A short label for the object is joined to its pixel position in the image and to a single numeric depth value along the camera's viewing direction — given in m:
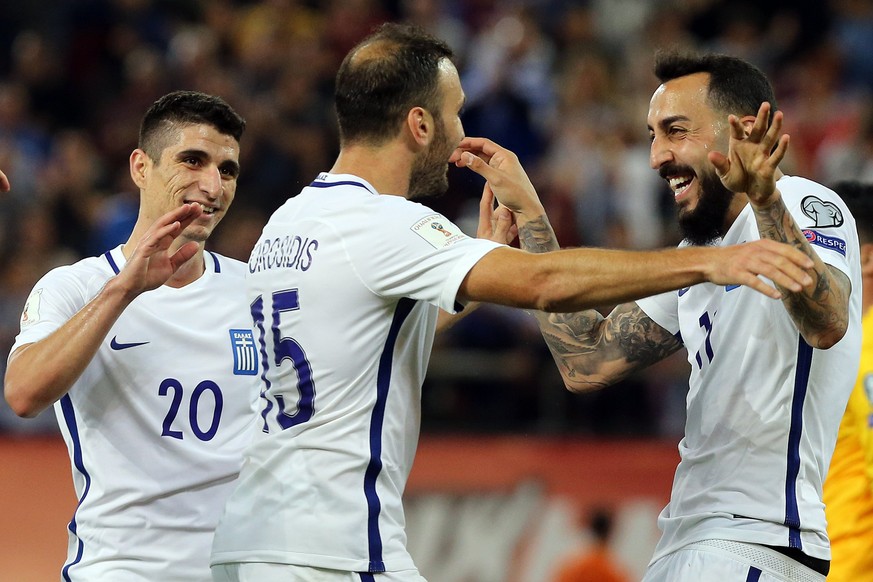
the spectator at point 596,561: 19.12
